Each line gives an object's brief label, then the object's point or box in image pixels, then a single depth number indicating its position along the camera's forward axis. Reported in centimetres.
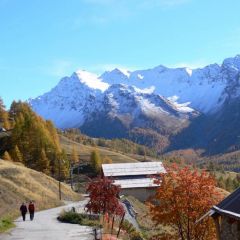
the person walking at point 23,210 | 5322
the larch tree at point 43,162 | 13275
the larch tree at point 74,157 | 18405
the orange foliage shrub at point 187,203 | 3891
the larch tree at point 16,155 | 12592
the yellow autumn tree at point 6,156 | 12102
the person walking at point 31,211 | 5406
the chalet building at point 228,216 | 2592
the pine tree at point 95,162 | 16919
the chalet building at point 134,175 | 11700
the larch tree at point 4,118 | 15450
